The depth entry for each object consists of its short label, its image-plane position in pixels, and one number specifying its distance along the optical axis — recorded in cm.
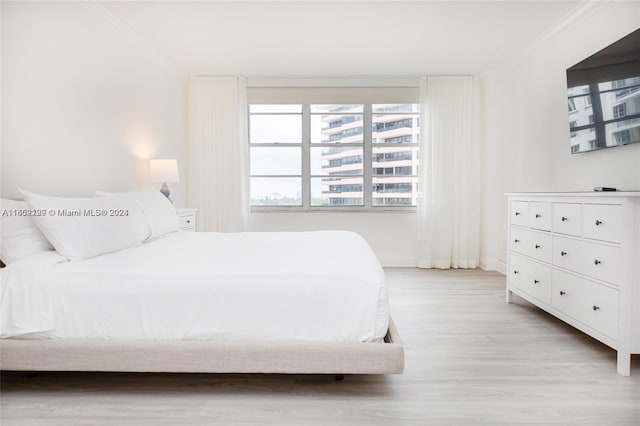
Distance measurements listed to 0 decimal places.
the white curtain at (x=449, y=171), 509
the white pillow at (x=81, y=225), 205
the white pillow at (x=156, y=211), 296
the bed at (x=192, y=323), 181
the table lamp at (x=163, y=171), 400
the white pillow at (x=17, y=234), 199
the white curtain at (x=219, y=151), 514
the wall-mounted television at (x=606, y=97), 250
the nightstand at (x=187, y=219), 399
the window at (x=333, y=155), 541
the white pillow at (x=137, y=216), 272
